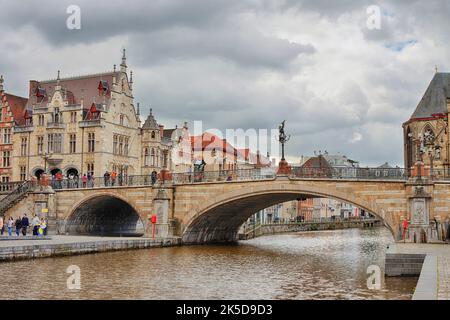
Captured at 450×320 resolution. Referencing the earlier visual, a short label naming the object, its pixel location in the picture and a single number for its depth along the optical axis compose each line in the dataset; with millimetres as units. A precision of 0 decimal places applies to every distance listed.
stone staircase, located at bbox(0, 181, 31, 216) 45875
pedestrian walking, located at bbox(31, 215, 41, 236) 36688
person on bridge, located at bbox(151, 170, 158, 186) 42106
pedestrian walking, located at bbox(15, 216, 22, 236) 39512
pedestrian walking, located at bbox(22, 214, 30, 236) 38209
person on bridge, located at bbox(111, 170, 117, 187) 44156
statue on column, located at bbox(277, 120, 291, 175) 36219
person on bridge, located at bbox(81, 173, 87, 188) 45531
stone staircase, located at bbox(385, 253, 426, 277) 21562
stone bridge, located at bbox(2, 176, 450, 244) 32688
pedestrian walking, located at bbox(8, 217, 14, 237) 36734
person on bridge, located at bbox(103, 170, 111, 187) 44353
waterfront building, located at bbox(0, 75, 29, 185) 60031
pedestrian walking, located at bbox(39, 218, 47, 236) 36112
